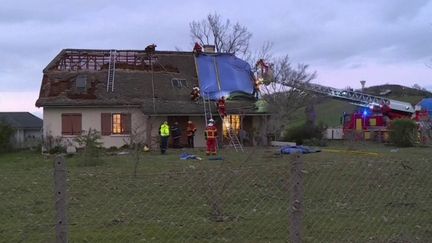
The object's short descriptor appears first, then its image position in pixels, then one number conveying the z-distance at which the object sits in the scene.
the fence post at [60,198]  4.09
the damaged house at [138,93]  34.00
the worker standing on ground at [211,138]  26.38
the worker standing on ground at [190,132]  33.19
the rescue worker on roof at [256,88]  38.00
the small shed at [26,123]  53.19
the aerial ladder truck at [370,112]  39.62
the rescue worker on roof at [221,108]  33.00
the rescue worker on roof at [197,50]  38.78
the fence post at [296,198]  4.79
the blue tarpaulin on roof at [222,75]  36.08
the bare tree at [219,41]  54.53
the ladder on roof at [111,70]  35.30
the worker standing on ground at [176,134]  32.52
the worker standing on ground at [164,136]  28.70
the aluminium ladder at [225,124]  32.75
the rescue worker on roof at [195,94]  34.81
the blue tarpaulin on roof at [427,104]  43.51
